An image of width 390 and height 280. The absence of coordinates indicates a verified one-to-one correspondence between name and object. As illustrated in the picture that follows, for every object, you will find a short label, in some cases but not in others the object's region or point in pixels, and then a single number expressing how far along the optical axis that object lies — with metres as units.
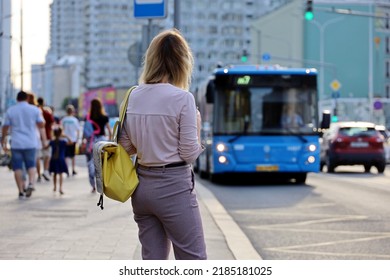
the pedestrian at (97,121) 16.80
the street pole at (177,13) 15.69
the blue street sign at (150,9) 13.73
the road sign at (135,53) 18.91
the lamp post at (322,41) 93.75
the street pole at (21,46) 52.44
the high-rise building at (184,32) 156.62
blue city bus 21.89
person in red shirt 20.06
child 17.09
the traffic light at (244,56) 53.46
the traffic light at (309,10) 33.16
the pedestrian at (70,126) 23.34
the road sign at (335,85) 59.69
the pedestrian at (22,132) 14.96
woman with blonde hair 5.00
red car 30.05
